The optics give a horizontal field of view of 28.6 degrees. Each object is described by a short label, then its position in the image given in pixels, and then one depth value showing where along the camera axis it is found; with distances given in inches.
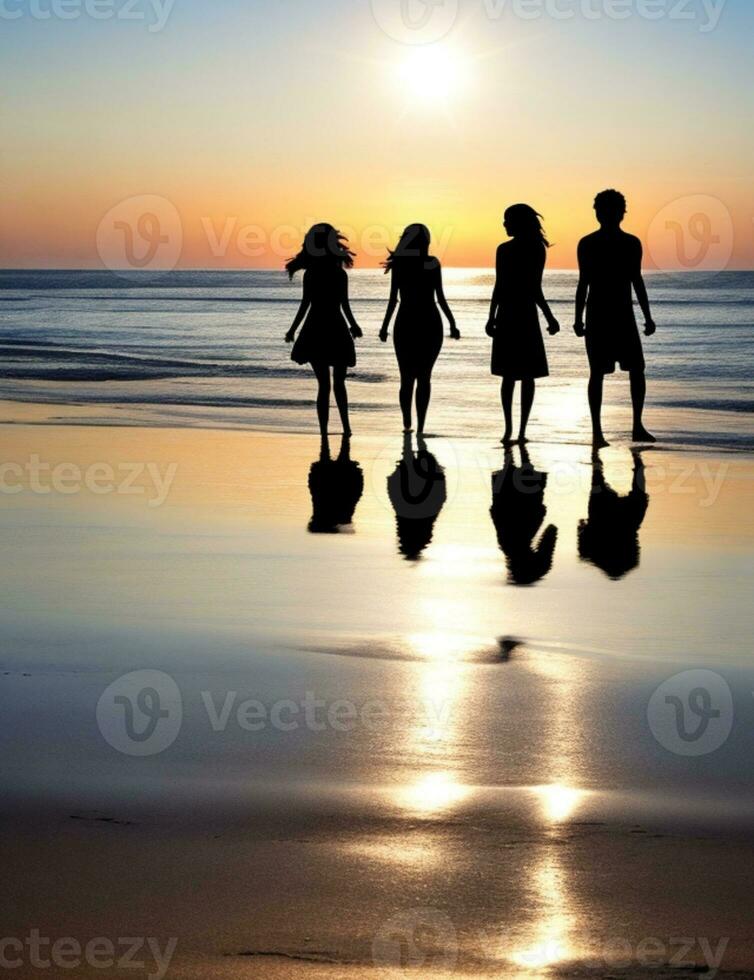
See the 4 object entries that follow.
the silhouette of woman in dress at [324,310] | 508.4
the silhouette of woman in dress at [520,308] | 494.9
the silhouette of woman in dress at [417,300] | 516.1
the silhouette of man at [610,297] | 485.1
